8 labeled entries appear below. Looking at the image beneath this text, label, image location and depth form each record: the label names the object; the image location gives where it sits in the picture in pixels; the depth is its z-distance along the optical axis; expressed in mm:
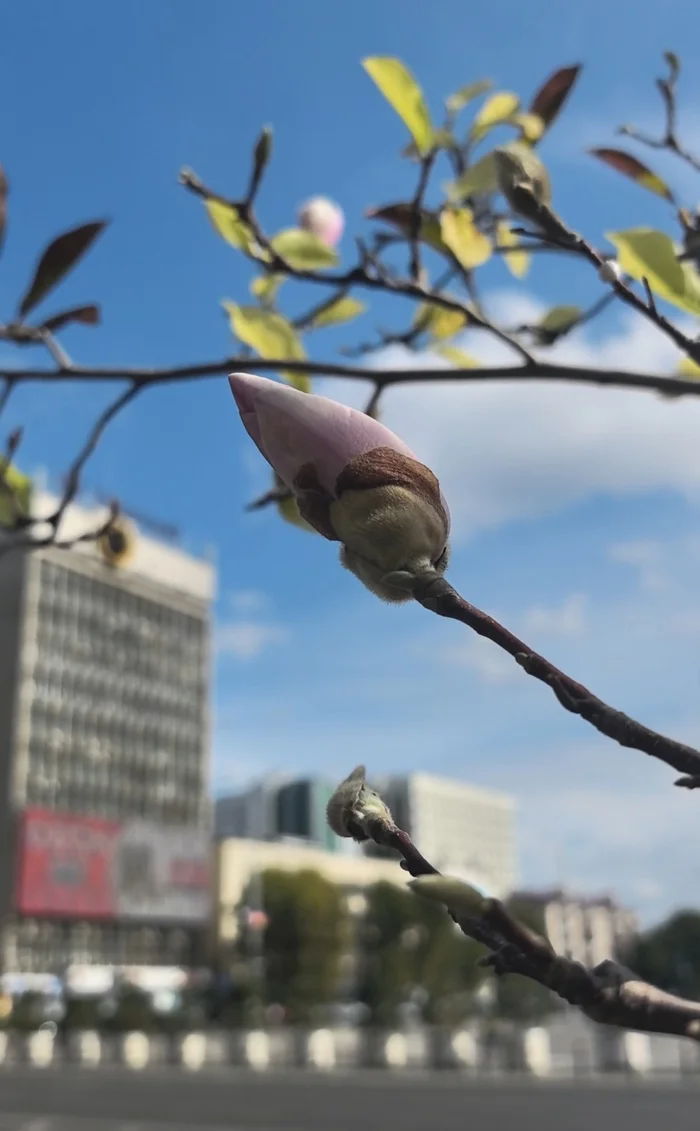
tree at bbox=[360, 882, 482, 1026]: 17906
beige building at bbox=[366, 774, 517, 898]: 52709
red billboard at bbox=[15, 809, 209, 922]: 24969
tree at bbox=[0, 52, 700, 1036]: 592
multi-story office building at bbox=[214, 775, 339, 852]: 40781
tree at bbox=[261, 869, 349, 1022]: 24312
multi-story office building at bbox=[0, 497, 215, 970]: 25453
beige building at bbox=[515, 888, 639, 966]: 47406
